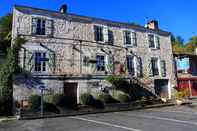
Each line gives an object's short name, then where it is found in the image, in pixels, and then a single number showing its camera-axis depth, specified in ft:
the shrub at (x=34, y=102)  34.85
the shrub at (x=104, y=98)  41.03
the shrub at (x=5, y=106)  34.56
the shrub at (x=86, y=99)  38.95
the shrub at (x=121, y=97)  42.26
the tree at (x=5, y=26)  57.87
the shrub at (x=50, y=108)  35.53
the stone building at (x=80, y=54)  38.98
